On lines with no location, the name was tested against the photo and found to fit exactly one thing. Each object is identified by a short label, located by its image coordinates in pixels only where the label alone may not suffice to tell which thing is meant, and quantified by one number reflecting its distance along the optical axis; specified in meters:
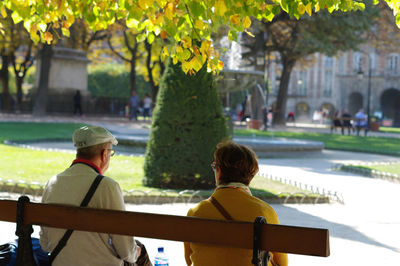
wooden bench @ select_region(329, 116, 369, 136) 31.75
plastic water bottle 4.56
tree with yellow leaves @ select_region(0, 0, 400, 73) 4.80
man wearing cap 3.42
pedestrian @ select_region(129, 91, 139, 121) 34.28
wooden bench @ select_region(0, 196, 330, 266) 2.88
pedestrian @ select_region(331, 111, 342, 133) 32.55
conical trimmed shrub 9.38
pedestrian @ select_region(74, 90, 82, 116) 31.10
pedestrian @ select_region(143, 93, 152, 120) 37.61
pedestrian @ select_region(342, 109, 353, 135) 32.24
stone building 64.94
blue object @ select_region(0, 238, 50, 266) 3.53
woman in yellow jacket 3.17
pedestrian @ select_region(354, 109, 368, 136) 32.88
